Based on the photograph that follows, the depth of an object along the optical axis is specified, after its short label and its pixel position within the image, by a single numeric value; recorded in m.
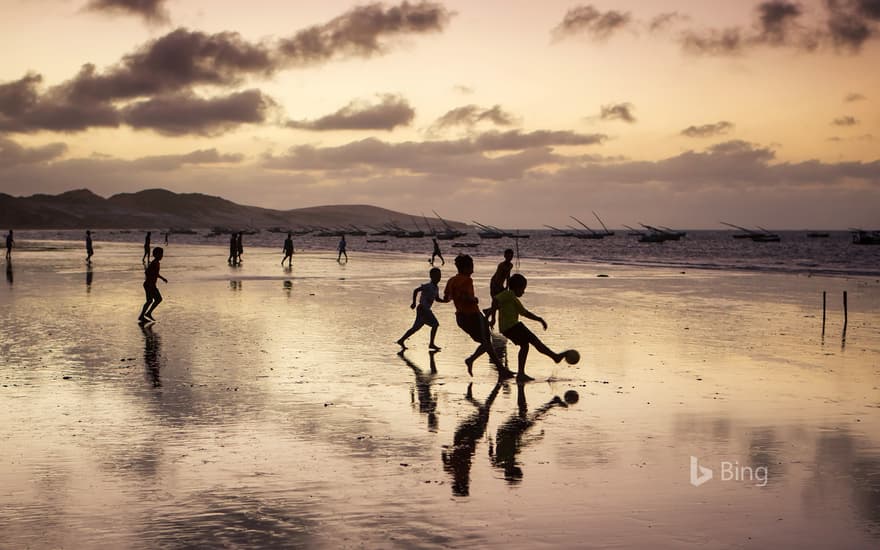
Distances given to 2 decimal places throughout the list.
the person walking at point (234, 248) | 47.91
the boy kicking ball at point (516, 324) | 11.79
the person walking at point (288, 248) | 45.88
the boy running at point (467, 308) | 12.19
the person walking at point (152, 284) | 18.83
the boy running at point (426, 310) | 14.59
